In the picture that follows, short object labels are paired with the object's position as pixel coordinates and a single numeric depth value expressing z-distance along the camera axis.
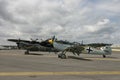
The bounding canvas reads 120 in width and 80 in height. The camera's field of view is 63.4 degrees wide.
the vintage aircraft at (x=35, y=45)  16.61
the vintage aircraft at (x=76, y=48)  14.63
